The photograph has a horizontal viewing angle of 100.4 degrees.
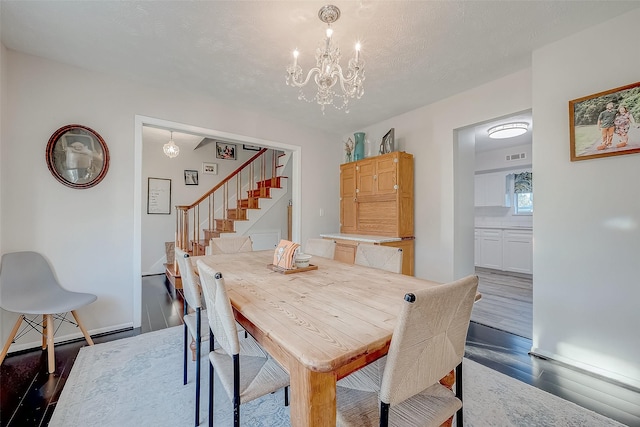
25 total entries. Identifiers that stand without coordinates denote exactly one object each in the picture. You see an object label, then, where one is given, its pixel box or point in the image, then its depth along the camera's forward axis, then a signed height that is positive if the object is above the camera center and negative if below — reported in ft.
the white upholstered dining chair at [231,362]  3.65 -2.35
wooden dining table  2.71 -1.32
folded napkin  6.23 -0.89
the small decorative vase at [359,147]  13.48 +3.61
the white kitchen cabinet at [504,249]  16.53 -2.06
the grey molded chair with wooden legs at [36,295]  6.57 -2.12
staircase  15.80 +0.74
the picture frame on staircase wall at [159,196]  17.26 +1.46
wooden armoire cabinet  11.25 +1.04
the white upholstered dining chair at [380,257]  6.57 -1.04
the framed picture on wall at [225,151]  19.83 +5.07
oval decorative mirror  7.93 +1.89
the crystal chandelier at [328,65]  5.62 +3.27
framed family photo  5.98 +2.24
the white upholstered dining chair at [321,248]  8.74 -1.01
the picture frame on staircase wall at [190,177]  18.48 +2.84
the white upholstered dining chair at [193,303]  4.87 -1.75
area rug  4.95 -3.75
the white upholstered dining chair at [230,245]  9.07 -0.96
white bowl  6.43 -1.04
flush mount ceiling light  11.58 +3.95
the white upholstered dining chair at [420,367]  2.81 -1.74
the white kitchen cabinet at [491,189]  18.88 +2.10
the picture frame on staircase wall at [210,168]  19.27 +3.63
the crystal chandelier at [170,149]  13.97 +3.61
